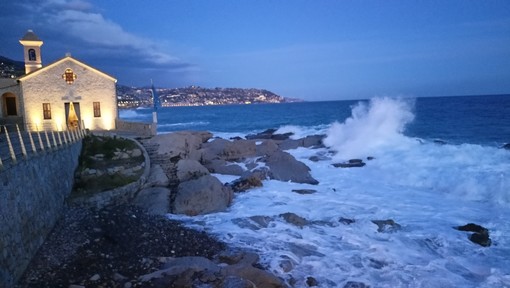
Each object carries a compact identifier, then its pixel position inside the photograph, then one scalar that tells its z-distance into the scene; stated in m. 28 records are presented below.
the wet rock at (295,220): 13.06
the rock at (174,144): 20.61
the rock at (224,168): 21.06
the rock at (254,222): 12.79
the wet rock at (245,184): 17.59
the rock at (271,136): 37.79
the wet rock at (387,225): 12.54
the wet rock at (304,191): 17.22
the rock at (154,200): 13.99
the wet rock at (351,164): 23.23
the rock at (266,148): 25.83
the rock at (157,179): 16.48
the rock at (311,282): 8.77
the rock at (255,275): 8.23
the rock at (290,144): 30.57
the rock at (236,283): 7.65
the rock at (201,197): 14.10
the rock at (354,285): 8.80
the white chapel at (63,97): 23.36
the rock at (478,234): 11.13
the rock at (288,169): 19.70
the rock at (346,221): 13.27
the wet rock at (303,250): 10.55
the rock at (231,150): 25.08
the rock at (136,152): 18.64
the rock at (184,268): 8.27
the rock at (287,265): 9.47
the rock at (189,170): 17.92
